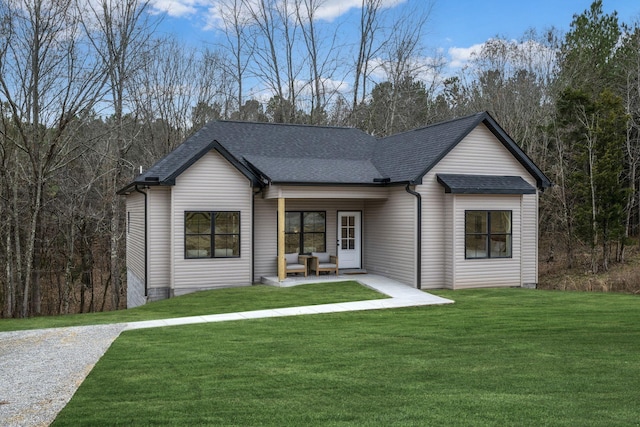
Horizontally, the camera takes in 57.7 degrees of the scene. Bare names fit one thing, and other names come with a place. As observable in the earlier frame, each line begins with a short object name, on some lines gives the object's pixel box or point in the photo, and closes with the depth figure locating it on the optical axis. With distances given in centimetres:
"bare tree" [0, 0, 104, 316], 1683
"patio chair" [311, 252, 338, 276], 1806
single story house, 1648
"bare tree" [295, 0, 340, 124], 3303
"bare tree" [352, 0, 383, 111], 3359
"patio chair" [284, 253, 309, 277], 1766
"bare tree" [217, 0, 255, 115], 3259
